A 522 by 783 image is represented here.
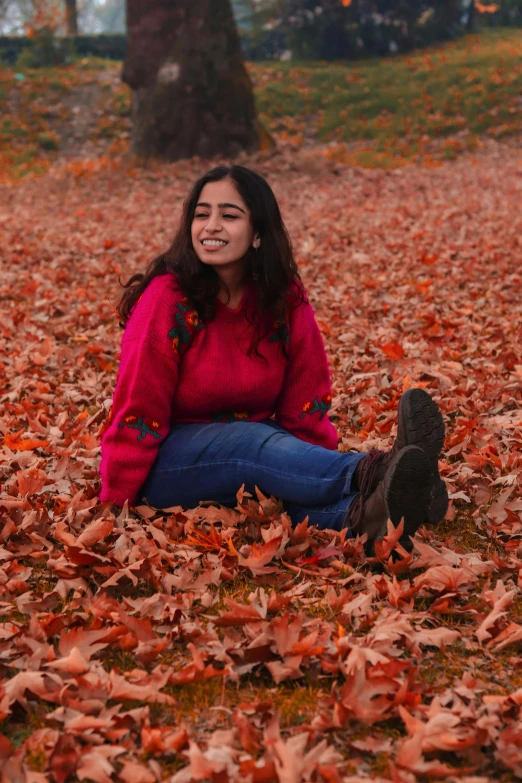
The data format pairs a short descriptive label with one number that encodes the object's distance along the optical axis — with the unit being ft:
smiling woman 10.46
